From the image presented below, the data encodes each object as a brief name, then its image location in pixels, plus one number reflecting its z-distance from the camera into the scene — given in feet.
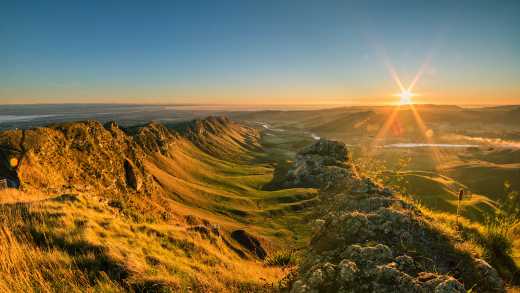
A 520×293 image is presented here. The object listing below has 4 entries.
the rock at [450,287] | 24.32
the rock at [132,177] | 159.00
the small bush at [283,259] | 55.05
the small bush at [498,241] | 44.29
